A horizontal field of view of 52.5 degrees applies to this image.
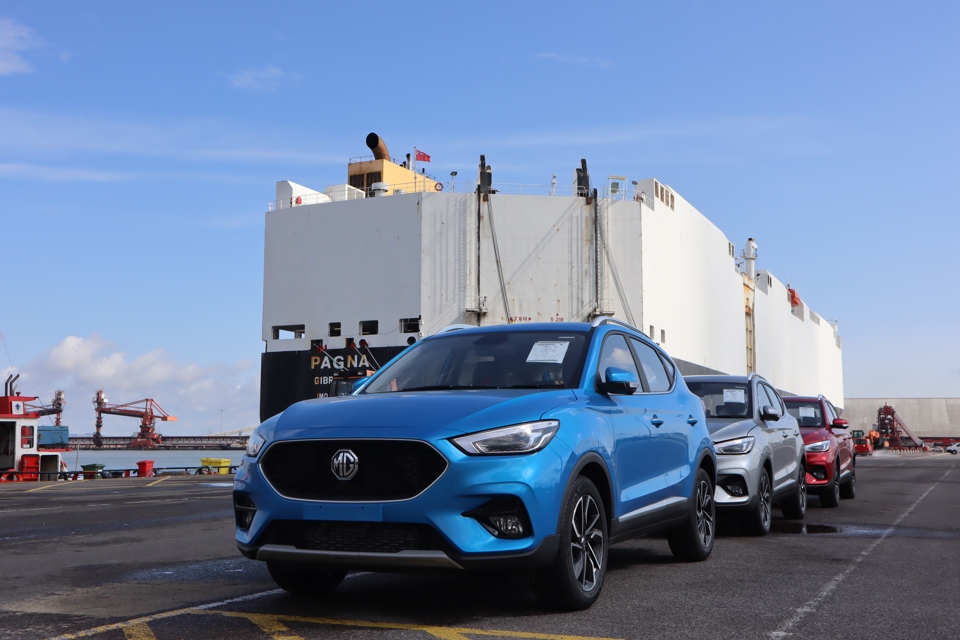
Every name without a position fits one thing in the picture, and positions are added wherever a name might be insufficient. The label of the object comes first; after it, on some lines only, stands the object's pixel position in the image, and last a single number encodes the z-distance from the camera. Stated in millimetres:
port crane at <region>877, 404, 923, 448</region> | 89250
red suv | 13062
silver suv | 9023
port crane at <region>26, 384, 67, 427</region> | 59822
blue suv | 4480
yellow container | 37906
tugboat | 33562
